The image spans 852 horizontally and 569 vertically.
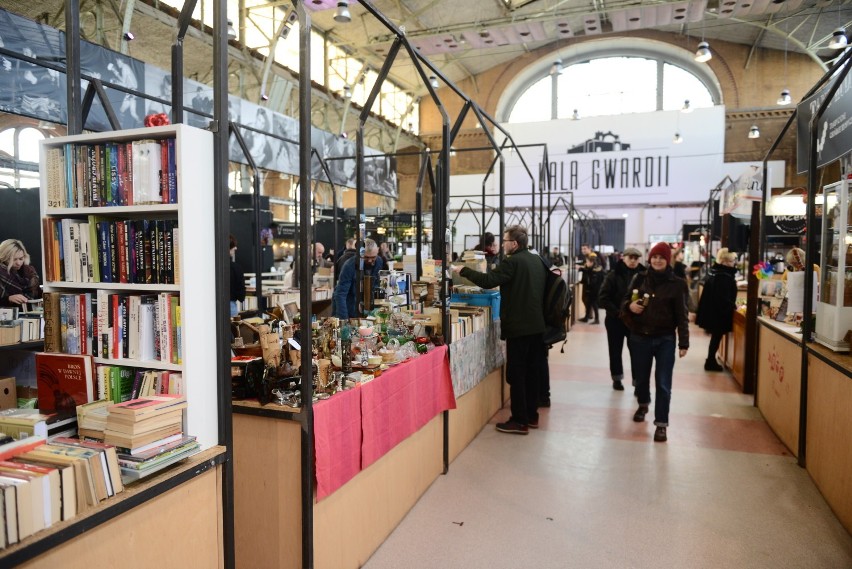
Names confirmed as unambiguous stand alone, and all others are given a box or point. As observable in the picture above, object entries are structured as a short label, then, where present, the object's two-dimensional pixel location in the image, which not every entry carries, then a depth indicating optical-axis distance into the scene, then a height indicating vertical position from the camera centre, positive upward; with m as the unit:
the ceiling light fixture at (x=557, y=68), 13.77 +4.50
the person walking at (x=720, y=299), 6.93 -0.45
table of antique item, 2.46 -0.76
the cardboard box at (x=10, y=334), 4.23 -0.52
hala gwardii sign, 15.53 +2.52
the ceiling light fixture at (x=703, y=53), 11.58 +4.10
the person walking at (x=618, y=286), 5.58 -0.24
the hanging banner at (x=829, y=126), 3.61 +0.90
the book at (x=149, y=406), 1.72 -0.43
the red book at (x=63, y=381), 2.04 -0.42
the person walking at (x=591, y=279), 11.25 -0.35
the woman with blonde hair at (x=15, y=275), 5.08 -0.11
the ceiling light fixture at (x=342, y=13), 8.24 +3.54
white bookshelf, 1.87 -0.01
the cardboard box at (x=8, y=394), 2.33 -0.52
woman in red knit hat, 4.55 -0.47
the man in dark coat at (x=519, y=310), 4.57 -0.38
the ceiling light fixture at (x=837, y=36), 9.68 +3.85
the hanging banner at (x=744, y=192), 5.72 +0.76
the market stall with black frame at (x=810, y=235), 3.94 +0.18
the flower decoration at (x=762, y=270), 5.76 -0.09
